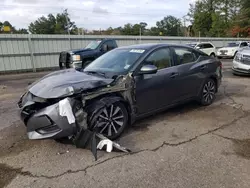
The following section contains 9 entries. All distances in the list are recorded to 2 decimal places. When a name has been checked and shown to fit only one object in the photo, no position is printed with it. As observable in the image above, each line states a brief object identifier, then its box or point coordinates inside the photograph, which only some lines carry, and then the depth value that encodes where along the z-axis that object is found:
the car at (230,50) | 19.72
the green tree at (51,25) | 65.04
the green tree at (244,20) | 38.84
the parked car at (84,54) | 10.70
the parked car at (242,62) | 9.38
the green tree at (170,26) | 75.31
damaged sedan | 3.31
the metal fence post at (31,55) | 14.06
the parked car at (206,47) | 17.65
